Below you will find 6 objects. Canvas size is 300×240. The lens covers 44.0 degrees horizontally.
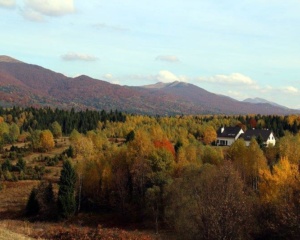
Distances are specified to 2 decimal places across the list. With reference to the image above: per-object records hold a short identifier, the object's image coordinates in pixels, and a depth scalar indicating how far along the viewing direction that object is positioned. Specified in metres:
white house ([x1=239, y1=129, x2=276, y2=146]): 104.25
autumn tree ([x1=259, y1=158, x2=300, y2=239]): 31.59
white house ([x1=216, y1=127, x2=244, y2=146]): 114.12
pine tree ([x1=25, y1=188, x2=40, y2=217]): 55.62
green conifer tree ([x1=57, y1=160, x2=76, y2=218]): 53.91
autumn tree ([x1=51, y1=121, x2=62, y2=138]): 122.56
